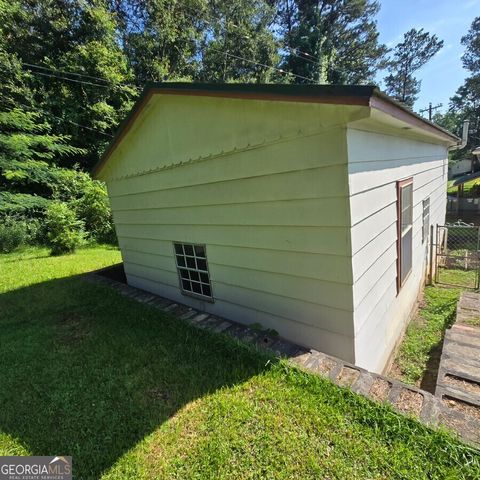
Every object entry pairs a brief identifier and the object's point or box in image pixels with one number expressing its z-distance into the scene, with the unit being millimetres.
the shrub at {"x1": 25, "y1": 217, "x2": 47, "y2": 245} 10844
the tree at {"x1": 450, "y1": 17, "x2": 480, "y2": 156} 27609
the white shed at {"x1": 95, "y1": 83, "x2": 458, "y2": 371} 2447
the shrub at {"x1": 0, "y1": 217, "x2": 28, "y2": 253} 10117
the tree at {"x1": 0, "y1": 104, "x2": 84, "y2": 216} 11195
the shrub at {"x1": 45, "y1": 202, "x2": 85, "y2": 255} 9523
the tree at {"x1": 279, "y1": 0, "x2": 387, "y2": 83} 20266
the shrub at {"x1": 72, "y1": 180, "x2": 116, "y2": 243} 11617
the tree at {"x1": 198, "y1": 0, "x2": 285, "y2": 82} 18781
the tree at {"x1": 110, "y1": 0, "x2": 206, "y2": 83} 16333
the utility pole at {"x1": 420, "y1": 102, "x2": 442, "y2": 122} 22172
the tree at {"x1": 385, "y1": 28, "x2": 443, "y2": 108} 27203
